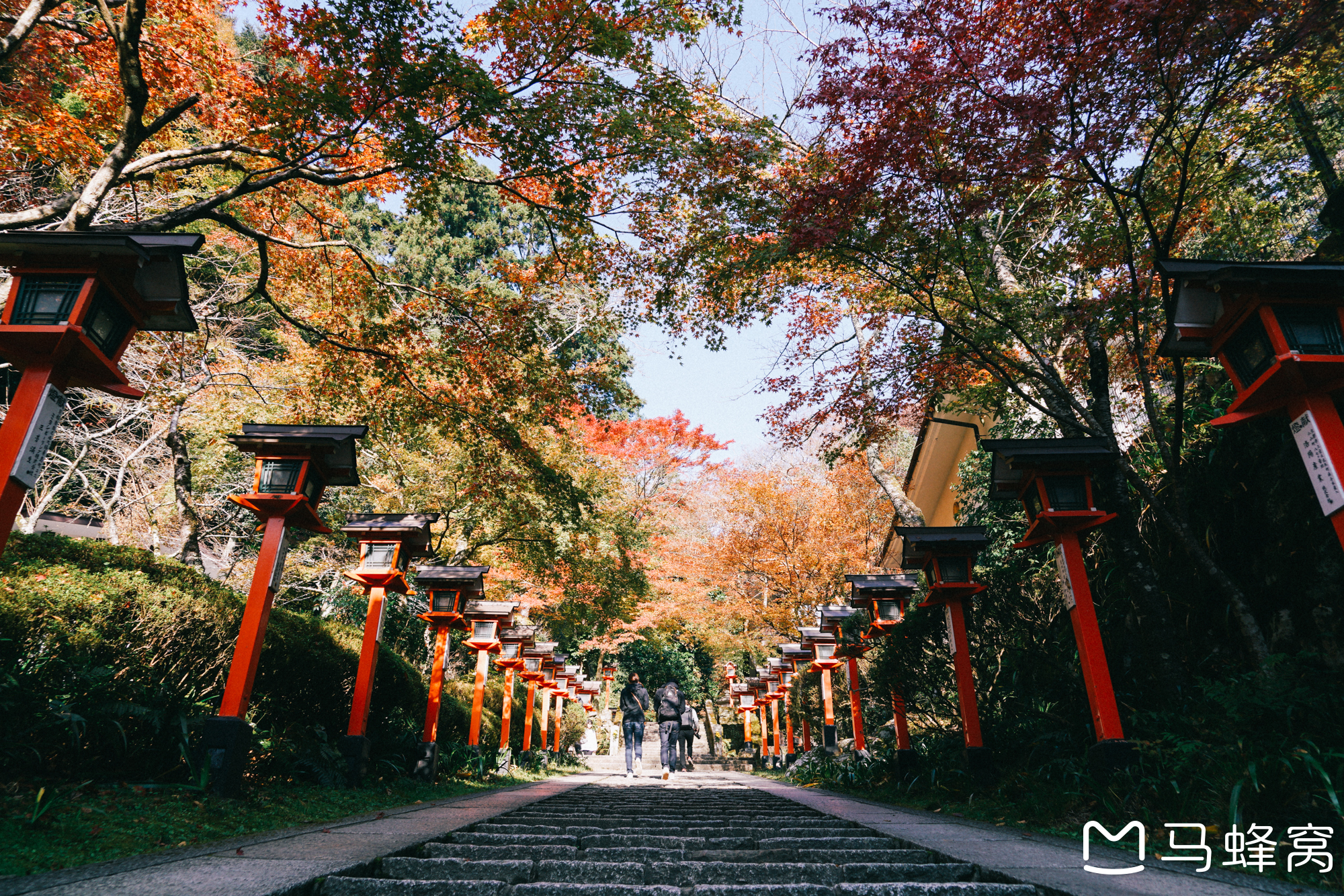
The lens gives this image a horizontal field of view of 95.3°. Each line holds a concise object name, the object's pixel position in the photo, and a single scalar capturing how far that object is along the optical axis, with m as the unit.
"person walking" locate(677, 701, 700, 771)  15.49
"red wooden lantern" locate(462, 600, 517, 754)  11.43
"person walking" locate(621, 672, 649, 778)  11.87
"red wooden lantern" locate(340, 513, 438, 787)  8.02
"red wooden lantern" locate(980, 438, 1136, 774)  5.52
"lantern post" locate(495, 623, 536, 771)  13.32
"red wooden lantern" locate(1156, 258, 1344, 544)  3.72
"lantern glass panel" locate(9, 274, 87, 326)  3.99
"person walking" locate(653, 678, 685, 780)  12.52
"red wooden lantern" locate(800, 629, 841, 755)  12.75
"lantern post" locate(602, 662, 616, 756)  27.94
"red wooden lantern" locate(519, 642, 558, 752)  15.64
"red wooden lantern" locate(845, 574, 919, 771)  9.56
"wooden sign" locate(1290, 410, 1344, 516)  3.64
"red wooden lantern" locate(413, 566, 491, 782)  9.77
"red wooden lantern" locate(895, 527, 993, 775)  7.35
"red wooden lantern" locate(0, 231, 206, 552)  3.74
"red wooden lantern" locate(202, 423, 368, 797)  5.22
